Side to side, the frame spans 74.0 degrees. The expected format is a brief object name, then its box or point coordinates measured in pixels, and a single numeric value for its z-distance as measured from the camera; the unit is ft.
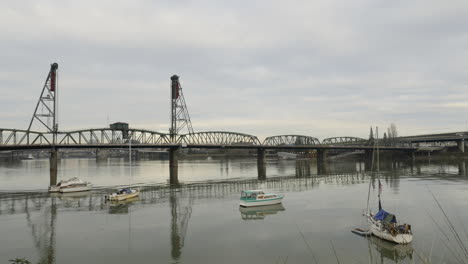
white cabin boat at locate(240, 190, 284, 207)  153.38
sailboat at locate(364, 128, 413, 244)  87.86
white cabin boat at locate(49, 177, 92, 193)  215.06
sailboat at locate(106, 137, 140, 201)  174.91
